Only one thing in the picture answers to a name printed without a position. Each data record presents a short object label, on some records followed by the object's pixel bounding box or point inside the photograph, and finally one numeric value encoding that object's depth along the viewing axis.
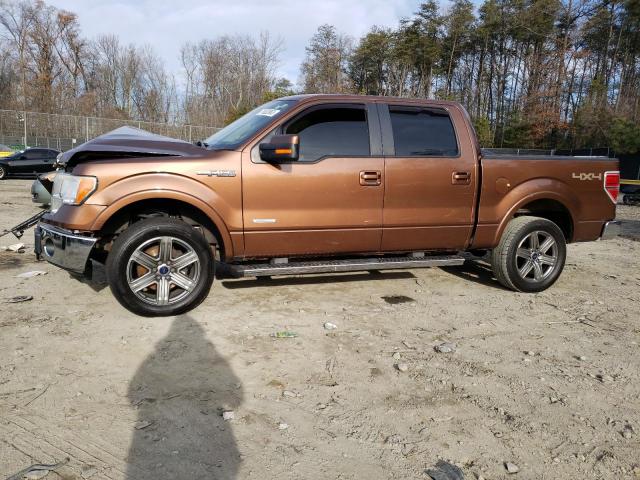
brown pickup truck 3.93
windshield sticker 4.47
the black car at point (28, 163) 18.92
